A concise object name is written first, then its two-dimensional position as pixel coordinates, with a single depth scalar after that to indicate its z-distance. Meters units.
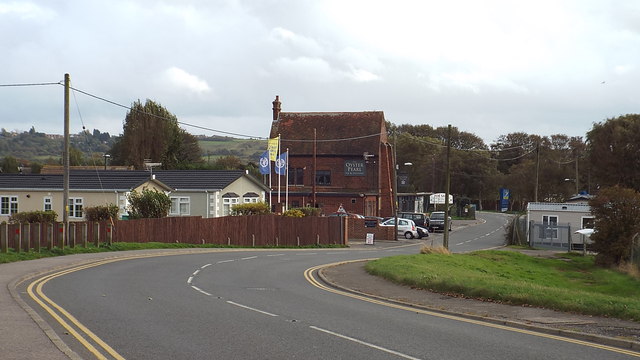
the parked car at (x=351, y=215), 51.72
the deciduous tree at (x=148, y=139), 91.94
